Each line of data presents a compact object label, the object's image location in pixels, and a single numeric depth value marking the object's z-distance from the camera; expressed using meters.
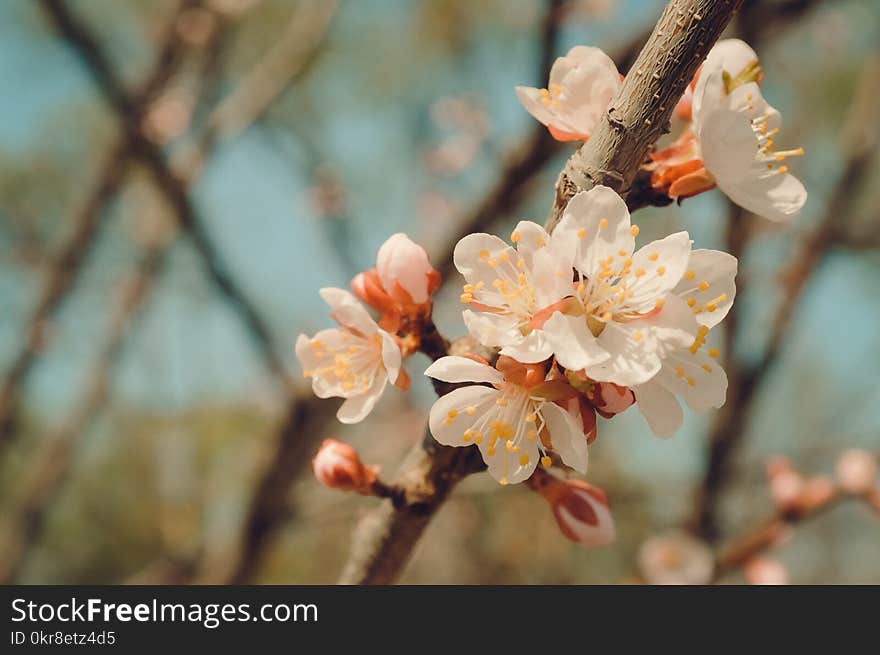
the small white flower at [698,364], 0.27
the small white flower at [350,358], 0.28
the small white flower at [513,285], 0.27
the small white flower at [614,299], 0.27
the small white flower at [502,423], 0.27
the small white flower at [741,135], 0.28
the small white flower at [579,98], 0.29
